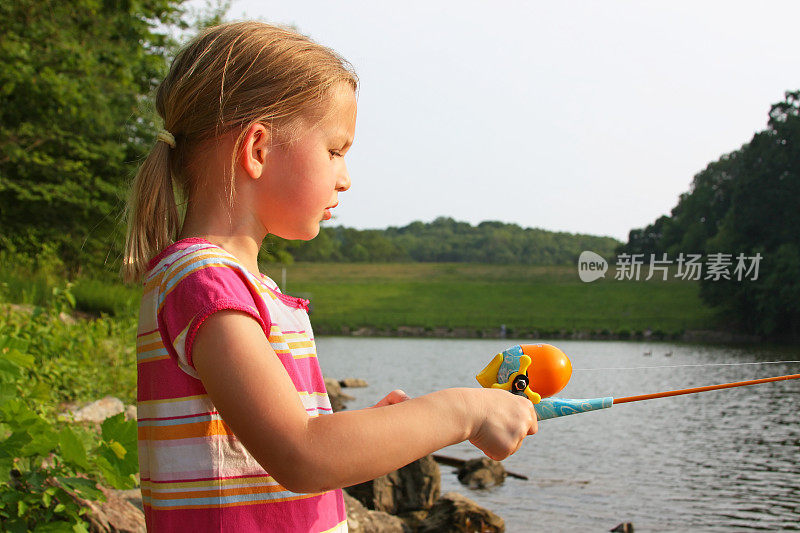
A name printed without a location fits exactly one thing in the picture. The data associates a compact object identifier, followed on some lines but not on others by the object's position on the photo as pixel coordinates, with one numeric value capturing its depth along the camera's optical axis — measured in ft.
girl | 3.20
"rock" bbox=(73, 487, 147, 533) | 11.25
